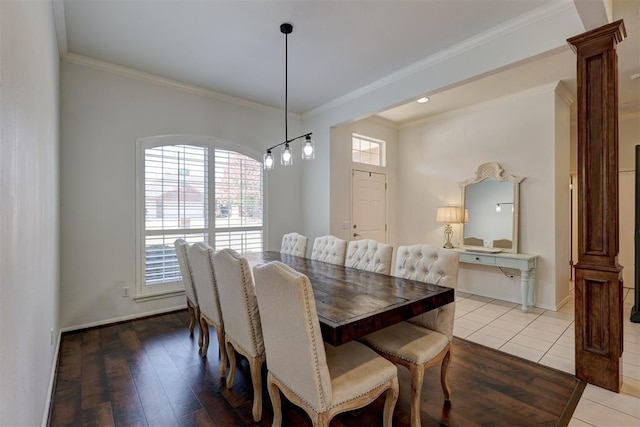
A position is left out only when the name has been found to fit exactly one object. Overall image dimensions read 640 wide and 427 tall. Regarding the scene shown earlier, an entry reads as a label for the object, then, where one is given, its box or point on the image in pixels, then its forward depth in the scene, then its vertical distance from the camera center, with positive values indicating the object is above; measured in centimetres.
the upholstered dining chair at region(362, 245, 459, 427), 182 -81
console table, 393 -66
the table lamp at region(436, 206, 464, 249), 473 -4
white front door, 513 +15
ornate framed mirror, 434 +7
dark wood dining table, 154 -53
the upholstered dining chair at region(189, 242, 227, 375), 235 -59
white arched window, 373 +19
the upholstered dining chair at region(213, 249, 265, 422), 188 -61
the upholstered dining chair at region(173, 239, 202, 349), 290 -57
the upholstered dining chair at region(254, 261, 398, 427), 140 -79
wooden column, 223 +0
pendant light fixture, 277 +64
